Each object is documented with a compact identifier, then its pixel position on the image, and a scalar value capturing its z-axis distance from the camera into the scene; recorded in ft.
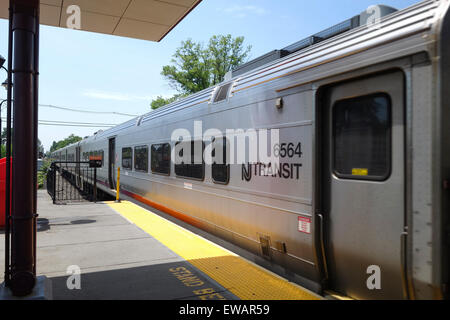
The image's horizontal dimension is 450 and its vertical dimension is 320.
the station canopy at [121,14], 15.05
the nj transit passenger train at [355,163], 8.28
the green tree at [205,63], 125.08
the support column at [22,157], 10.44
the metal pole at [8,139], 10.53
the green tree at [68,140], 483.92
